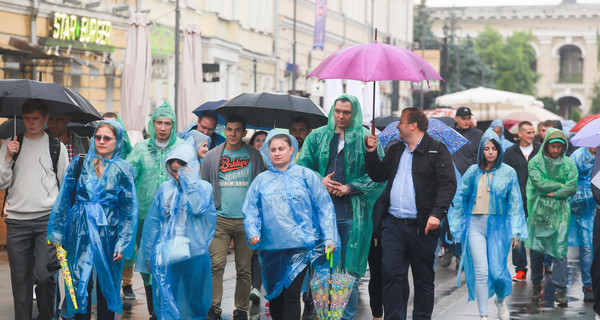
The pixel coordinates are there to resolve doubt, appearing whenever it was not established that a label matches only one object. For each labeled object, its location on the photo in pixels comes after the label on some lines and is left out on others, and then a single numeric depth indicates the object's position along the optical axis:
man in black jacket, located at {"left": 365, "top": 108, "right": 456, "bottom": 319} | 12.80
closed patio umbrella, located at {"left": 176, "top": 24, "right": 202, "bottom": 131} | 32.56
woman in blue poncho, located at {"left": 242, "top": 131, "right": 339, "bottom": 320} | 12.18
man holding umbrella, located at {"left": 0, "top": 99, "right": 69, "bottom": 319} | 12.77
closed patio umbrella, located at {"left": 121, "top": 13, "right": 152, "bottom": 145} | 30.11
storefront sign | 34.82
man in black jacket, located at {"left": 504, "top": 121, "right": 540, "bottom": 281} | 19.74
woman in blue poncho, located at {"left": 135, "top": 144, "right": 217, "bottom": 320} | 12.25
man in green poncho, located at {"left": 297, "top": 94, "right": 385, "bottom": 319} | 13.80
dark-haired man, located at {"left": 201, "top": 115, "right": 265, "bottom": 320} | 14.00
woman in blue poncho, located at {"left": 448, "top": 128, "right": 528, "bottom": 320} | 14.96
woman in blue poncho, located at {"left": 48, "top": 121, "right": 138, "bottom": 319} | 12.20
